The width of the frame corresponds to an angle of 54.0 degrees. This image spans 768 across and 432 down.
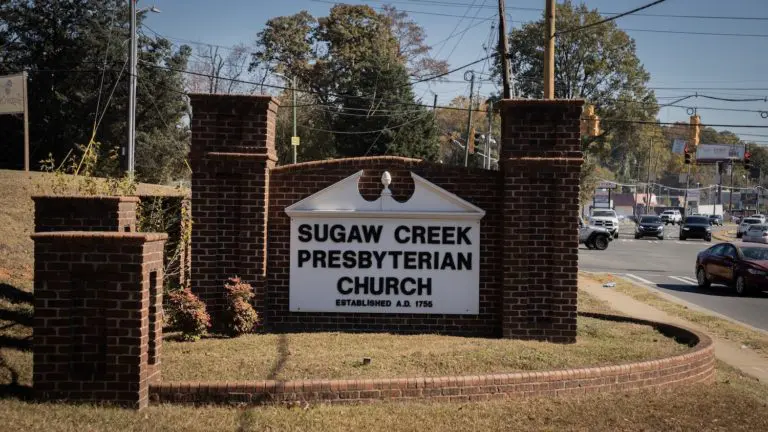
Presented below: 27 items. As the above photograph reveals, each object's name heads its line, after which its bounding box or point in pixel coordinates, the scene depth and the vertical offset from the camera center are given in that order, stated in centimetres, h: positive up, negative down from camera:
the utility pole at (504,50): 1978 +398
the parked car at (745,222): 6216 -173
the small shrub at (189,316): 872 -144
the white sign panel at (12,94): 2175 +275
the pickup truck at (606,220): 4925 -136
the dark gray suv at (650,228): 5297 -192
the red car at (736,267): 1989 -176
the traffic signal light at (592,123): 2580 +269
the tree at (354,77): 4578 +765
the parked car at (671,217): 8850 -188
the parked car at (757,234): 4891 -204
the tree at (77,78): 3712 +561
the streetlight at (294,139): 3862 +279
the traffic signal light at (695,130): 3014 +309
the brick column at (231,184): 944 +11
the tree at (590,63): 5294 +973
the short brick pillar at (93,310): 639 -103
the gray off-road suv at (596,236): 3838 -186
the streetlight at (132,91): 2181 +295
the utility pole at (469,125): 4309 +435
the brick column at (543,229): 941 -39
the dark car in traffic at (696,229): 5162 -187
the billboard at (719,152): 10762 +734
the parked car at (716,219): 8850 -210
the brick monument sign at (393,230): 945 -44
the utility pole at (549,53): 1692 +334
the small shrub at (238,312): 909 -144
